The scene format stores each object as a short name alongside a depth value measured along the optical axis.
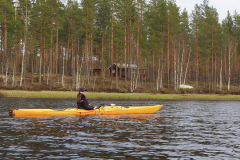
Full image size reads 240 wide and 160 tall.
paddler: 15.58
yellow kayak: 15.25
